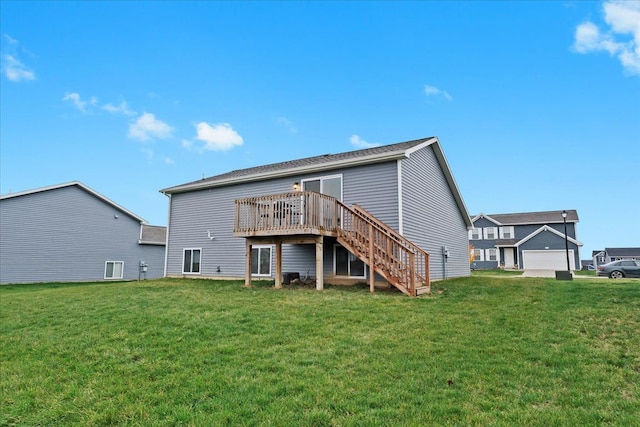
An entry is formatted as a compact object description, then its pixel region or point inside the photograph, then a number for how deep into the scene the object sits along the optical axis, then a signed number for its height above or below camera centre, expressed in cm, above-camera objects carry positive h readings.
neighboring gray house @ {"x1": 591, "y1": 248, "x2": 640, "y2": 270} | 3975 +122
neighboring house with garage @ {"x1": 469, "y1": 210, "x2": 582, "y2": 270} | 3303 +229
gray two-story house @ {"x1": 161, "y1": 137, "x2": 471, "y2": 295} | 1098 +169
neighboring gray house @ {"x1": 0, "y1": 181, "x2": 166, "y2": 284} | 1981 +166
